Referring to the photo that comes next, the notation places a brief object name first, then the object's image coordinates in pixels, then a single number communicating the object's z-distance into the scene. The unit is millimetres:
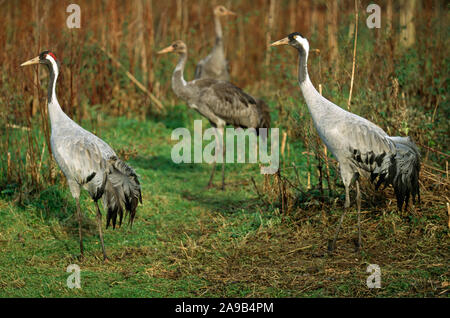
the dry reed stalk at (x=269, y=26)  11084
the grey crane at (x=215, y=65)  9539
